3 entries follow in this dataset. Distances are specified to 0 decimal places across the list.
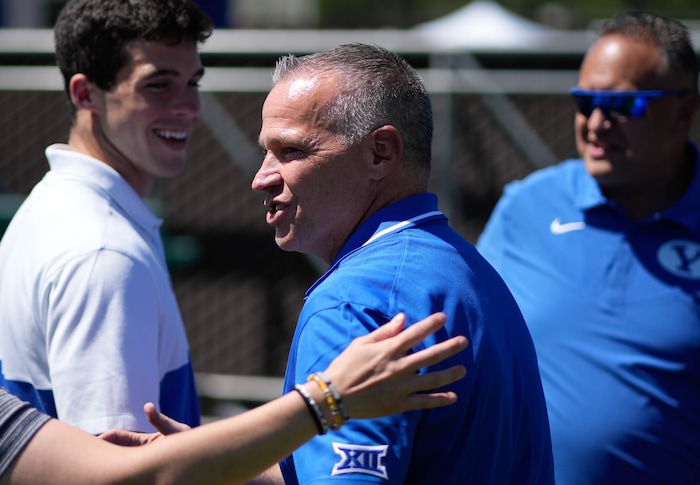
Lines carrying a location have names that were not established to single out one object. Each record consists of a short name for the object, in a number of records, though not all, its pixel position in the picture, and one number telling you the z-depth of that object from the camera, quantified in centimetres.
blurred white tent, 2055
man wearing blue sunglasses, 648
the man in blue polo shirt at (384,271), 375
